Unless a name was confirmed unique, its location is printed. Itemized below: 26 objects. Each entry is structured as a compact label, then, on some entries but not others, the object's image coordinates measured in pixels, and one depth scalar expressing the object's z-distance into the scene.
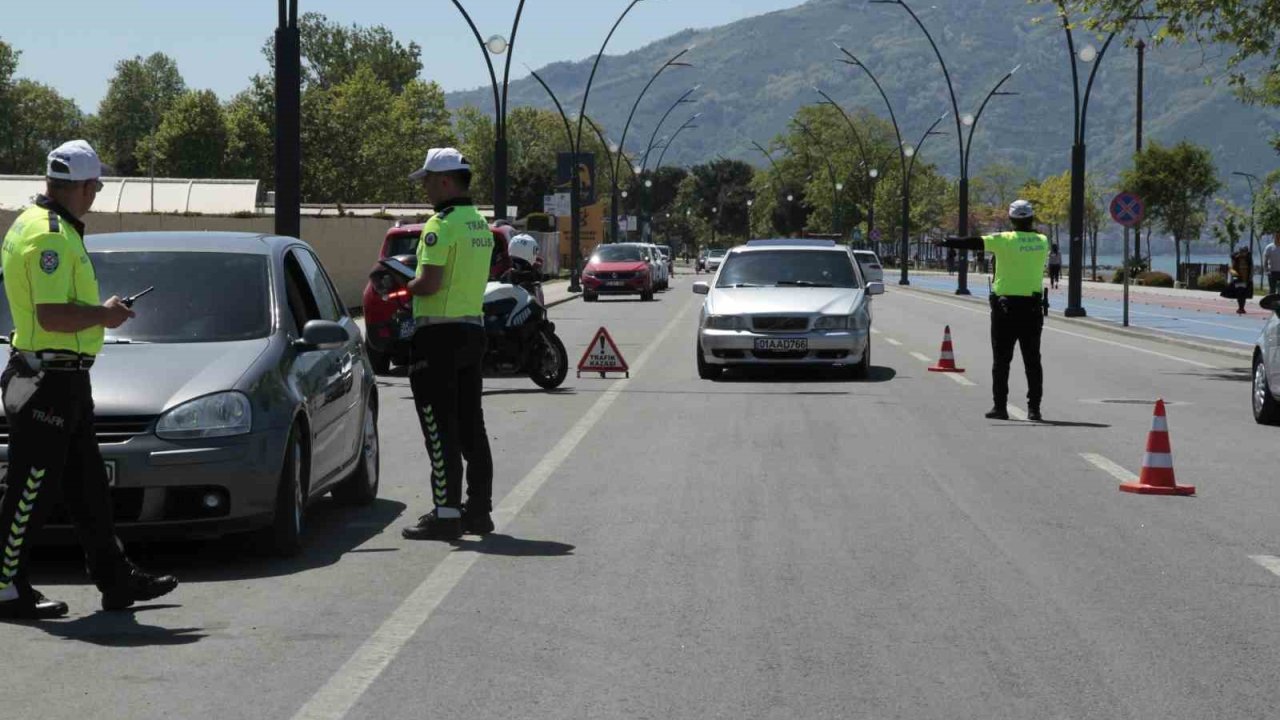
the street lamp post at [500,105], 43.47
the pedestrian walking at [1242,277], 44.30
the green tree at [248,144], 116.56
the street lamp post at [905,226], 80.50
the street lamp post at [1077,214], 42.25
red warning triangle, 21.75
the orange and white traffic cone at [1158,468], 11.36
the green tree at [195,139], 118.56
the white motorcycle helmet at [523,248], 21.02
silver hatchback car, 8.25
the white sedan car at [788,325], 21.22
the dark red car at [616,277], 53.94
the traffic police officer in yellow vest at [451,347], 9.34
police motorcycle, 19.92
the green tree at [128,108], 165.25
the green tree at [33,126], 146.12
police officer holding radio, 7.07
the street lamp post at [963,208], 62.15
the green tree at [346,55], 147.25
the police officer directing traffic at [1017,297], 16.56
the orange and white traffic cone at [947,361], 22.86
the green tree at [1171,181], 88.94
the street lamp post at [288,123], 21.38
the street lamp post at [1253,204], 93.75
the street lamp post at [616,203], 76.75
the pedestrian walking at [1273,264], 41.09
